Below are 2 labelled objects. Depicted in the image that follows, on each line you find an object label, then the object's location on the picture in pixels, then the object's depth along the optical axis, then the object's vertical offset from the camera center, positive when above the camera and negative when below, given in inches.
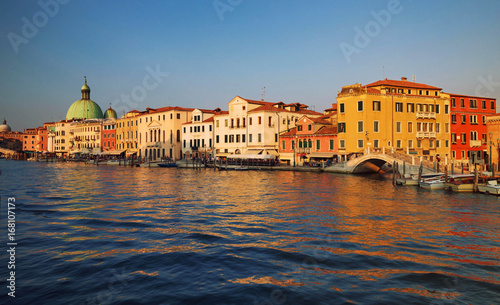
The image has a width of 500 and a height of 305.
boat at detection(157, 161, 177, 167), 2402.1 -34.8
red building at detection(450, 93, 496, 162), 1847.9 +157.7
